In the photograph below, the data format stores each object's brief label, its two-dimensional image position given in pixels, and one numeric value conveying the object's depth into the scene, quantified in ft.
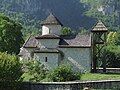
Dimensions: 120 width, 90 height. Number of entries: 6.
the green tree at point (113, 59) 170.60
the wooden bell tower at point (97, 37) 143.74
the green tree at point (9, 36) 173.06
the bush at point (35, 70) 103.01
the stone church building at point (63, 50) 138.31
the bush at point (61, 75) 94.53
